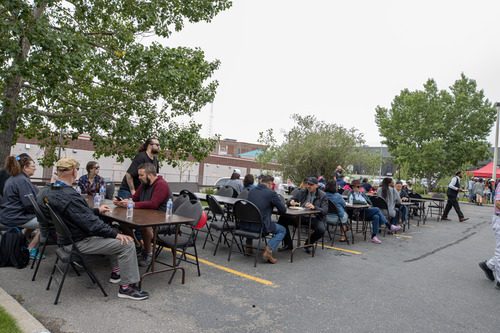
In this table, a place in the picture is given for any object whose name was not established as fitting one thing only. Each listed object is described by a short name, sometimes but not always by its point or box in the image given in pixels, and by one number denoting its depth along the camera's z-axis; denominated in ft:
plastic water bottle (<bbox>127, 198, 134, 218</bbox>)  14.68
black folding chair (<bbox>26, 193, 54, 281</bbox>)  13.75
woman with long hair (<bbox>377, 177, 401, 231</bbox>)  30.60
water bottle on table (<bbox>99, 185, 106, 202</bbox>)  21.40
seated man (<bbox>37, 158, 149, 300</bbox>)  12.42
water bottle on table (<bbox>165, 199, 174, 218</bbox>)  15.71
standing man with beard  20.56
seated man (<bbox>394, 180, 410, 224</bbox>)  35.06
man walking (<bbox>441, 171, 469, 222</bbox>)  42.75
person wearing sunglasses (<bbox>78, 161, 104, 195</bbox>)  23.21
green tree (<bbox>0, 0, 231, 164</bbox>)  26.27
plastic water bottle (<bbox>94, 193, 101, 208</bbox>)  17.33
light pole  90.97
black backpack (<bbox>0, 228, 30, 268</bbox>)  15.70
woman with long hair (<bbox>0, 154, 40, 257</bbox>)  16.61
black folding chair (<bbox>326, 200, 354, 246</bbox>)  24.76
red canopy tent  110.73
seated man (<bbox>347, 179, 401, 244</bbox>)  28.14
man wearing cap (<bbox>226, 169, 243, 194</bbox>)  33.06
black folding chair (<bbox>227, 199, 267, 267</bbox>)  18.85
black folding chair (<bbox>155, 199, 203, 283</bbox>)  15.72
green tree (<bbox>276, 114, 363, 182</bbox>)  65.16
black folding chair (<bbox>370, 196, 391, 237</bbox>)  30.02
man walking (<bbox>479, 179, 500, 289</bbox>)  17.01
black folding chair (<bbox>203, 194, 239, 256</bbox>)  21.21
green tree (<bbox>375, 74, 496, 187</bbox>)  120.88
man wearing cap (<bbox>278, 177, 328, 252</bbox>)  22.43
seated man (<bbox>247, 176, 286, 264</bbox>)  19.12
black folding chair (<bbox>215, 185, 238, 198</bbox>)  31.58
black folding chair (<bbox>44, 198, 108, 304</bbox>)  12.23
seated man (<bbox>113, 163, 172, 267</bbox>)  17.25
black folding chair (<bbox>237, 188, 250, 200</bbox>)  27.31
